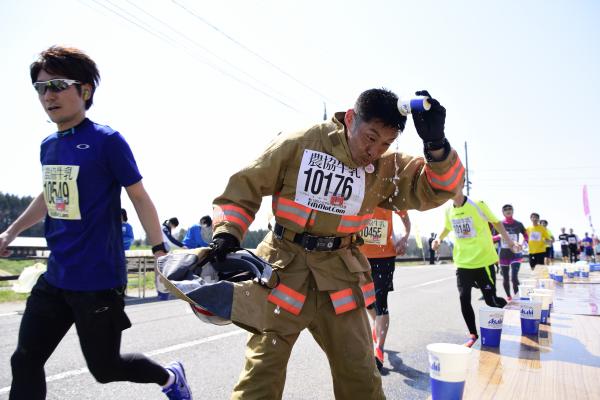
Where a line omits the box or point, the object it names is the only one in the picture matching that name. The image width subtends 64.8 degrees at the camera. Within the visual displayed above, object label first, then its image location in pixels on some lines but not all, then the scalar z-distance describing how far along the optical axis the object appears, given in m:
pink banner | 13.43
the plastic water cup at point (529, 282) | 4.23
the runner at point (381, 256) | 5.06
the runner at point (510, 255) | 9.85
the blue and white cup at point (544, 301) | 3.23
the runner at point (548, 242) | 14.79
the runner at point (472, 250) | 5.59
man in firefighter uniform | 2.27
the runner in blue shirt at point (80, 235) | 2.48
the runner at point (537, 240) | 13.78
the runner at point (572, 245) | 27.09
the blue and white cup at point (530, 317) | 2.99
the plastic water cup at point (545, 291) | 3.34
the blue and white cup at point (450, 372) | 1.76
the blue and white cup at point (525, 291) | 3.67
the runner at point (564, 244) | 26.58
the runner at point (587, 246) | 28.55
